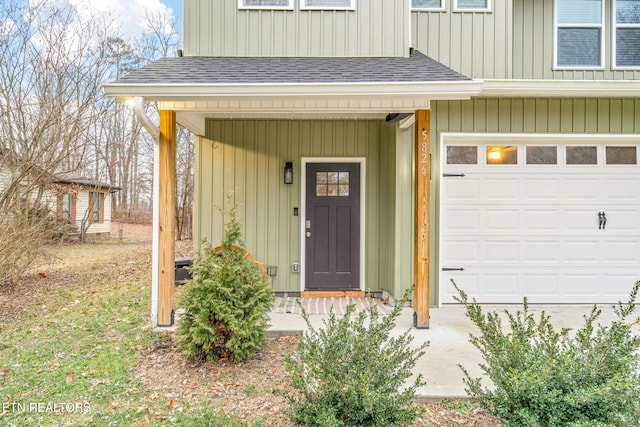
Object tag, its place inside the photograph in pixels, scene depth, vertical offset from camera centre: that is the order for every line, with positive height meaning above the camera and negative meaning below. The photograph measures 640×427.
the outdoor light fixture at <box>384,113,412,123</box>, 4.29 +1.26
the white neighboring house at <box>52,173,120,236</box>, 12.98 +0.38
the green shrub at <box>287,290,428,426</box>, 1.93 -0.92
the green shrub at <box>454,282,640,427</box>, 1.78 -0.85
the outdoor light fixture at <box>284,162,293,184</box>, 5.27 +0.64
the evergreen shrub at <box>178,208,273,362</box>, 3.05 -0.79
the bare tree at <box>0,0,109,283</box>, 5.79 +2.12
